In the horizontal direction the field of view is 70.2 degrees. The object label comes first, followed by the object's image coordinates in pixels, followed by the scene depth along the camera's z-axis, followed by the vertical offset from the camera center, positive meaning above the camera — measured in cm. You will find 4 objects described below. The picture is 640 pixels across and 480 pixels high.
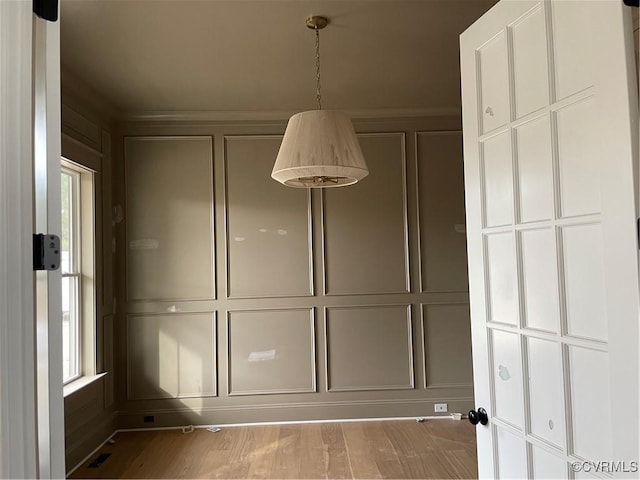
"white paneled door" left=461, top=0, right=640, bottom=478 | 98 +4
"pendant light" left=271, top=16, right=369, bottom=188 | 217 +53
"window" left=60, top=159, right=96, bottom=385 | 347 -5
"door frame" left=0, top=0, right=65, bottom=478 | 94 +4
